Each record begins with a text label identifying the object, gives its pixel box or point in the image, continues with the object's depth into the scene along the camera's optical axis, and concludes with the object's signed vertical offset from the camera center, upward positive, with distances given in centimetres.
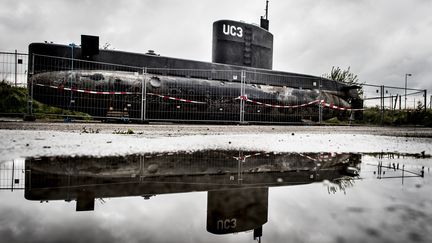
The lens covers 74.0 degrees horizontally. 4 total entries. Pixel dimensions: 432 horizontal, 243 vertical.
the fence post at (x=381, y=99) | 1620 +126
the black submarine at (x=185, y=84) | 938 +138
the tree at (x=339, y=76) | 3007 +505
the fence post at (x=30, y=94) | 817 +63
